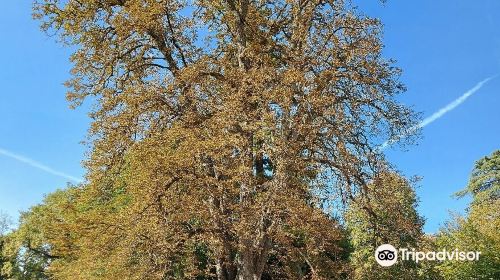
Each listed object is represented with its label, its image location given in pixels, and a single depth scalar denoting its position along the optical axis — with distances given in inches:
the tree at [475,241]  927.0
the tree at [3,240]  1817.5
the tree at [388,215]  479.5
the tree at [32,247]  1646.2
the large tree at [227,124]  441.7
